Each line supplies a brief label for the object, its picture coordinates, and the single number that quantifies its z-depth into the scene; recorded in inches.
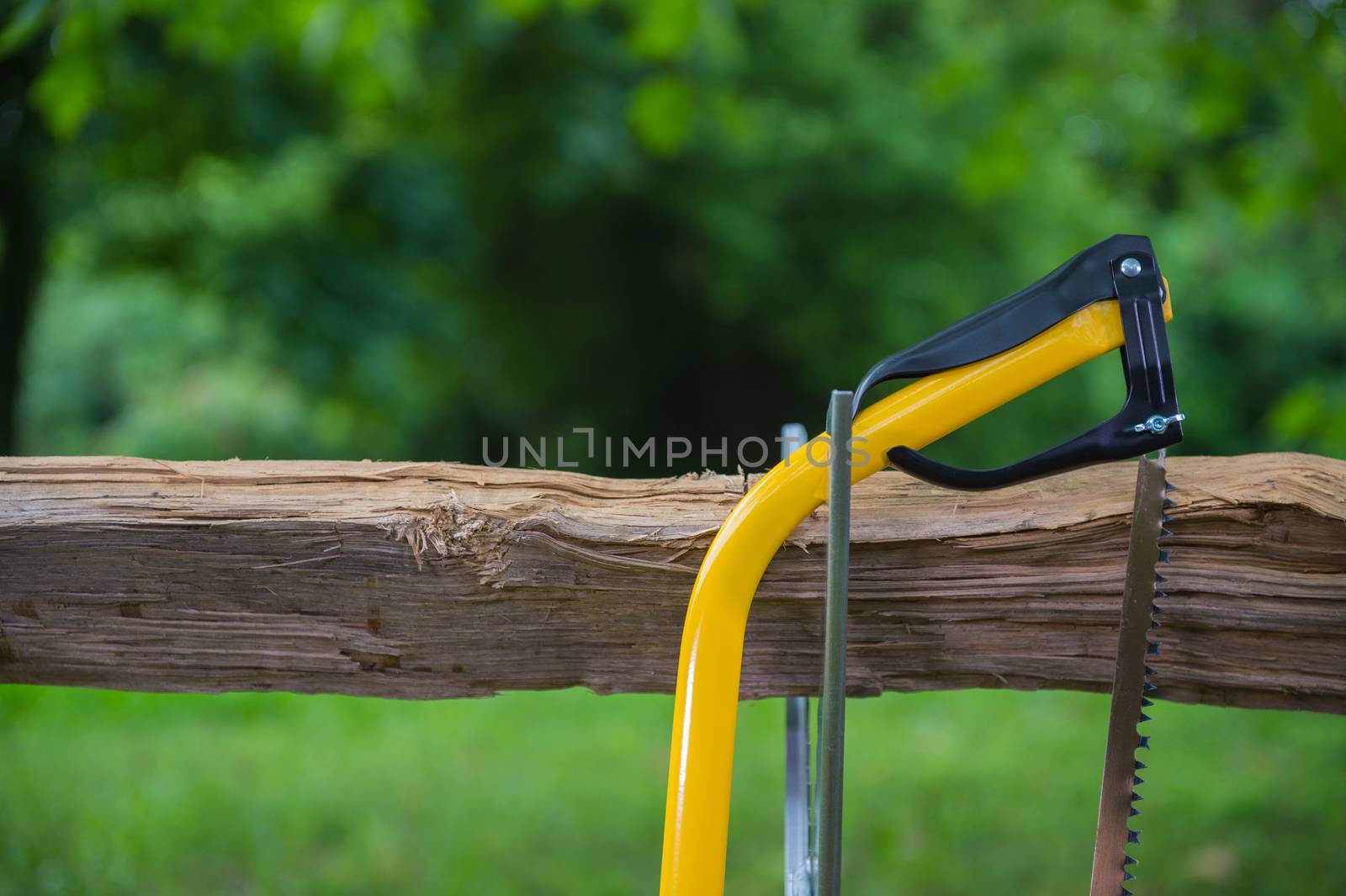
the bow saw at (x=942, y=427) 75.8
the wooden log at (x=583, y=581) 79.9
